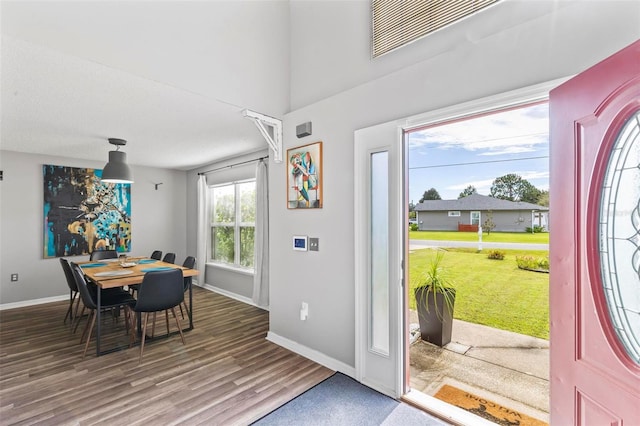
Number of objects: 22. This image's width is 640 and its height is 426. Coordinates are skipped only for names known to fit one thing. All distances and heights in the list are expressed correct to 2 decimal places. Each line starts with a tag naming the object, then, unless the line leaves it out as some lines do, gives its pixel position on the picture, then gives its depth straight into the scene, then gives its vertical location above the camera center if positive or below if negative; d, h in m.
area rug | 2.02 -1.41
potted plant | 3.29 -1.01
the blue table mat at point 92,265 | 3.92 -0.67
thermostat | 2.95 -0.28
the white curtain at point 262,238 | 4.55 -0.36
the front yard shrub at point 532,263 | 4.21 -0.71
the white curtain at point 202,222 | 5.94 -0.14
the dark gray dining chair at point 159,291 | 2.97 -0.78
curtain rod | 4.70 +0.90
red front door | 1.09 -0.13
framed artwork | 2.84 +0.39
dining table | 3.05 -0.67
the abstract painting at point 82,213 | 4.95 +0.05
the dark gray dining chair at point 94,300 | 3.12 -0.97
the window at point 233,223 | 5.24 -0.14
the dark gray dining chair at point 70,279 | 3.67 -0.81
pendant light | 3.73 +0.59
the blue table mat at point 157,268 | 3.62 -0.67
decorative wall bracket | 3.01 +0.92
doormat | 2.07 -1.45
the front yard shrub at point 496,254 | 4.59 -0.62
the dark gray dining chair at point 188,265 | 3.79 -0.68
